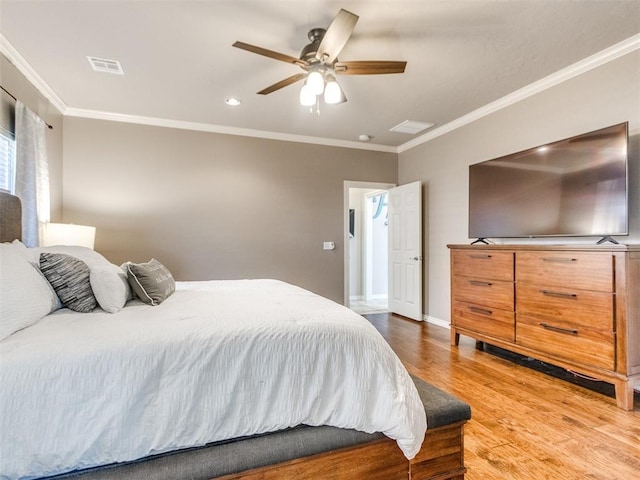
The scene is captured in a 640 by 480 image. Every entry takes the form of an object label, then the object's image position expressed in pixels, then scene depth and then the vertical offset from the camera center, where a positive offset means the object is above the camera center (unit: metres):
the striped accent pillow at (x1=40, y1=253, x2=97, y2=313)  1.60 -0.20
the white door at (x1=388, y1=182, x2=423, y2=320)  4.68 -0.12
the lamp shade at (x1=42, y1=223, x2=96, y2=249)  3.03 +0.06
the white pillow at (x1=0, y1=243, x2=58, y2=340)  1.23 -0.21
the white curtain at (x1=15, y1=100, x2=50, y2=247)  2.69 +0.61
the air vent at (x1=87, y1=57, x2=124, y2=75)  2.76 +1.50
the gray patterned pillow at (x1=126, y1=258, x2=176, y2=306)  1.82 -0.24
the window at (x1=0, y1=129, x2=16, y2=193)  2.62 +0.65
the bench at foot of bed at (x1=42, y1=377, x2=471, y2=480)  1.12 -0.79
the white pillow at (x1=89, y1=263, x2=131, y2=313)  1.60 -0.23
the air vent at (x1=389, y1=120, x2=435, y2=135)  4.19 +1.49
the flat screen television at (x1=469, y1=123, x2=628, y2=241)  2.44 +0.45
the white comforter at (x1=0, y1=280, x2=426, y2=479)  1.04 -0.50
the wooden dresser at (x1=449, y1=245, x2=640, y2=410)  2.19 -0.50
